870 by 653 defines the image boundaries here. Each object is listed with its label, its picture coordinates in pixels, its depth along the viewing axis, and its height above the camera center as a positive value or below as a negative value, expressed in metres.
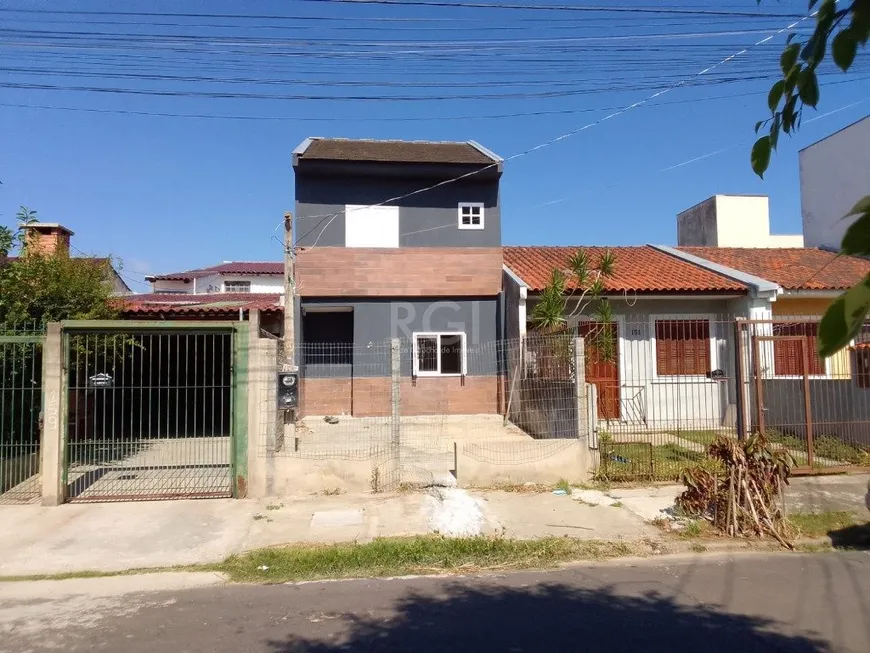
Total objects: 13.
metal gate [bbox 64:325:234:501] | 8.19 -1.49
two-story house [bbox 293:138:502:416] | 14.39 +2.10
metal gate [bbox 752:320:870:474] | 8.91 -0.90
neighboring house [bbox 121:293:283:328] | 12.36 +1.04
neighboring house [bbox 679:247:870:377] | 11.41 +1.72
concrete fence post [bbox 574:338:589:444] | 8.63 -0.53
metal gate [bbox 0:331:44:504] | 8.13 -0.71
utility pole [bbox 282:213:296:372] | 11.92 +1.36
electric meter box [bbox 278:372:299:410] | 8.23 -0.39
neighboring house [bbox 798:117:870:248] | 17.75 +5.23
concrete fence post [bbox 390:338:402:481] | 8.39 -0.72
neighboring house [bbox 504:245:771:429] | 12.28 +0.54
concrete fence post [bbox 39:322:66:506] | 7.75 -0.70
